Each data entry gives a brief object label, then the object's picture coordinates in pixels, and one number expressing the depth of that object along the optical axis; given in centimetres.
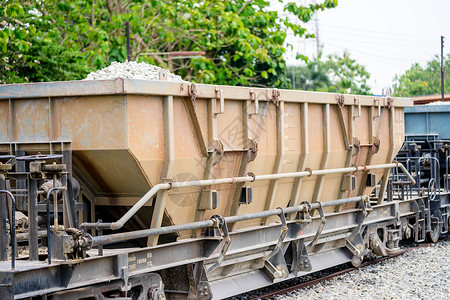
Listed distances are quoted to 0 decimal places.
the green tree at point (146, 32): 1847
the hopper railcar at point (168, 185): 695
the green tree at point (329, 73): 6075
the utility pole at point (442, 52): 4252
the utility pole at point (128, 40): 1983
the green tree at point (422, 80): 7994
